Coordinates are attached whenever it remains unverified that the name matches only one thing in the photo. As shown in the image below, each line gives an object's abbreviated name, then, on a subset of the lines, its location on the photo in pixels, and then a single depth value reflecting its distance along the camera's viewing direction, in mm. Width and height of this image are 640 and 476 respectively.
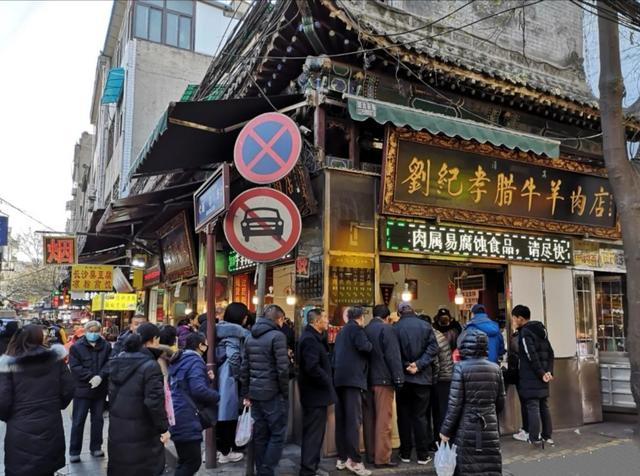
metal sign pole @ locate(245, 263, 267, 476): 5582
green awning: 7113
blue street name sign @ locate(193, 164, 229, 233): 5570
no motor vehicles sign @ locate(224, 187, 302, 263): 5305
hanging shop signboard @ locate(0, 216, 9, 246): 15070
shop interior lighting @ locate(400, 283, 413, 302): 11203
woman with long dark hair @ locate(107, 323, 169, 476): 4309
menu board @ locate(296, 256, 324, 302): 7160
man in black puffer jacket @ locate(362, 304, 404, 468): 6418
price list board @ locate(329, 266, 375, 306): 7145
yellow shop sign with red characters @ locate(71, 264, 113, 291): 16734
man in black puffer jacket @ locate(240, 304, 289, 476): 5438
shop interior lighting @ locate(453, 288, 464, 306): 12893
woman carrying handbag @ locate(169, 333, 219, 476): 4793
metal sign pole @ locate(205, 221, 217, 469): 6109
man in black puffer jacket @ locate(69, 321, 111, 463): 6895
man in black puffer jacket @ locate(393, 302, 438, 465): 6613
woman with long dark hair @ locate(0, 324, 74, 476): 4613
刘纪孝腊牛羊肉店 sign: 7809
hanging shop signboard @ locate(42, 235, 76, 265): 15922
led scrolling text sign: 7879
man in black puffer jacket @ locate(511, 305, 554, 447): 7590
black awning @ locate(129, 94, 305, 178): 7184
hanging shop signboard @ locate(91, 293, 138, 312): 18500
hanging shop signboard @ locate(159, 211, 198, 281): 12286
